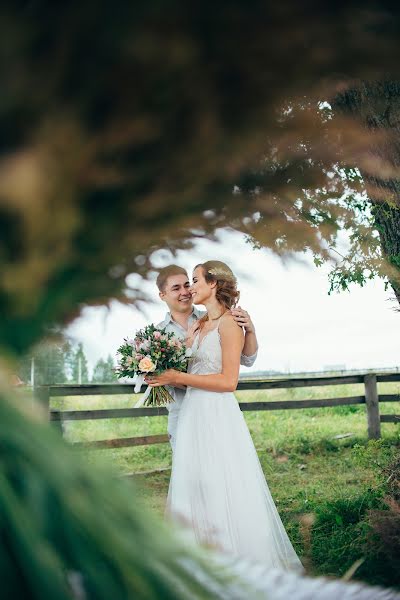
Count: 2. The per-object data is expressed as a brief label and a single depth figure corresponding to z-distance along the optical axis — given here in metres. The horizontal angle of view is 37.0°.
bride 3.35
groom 3.80
